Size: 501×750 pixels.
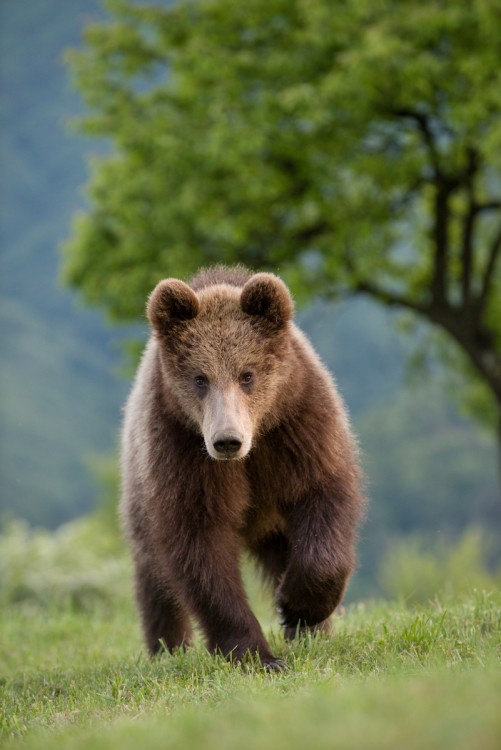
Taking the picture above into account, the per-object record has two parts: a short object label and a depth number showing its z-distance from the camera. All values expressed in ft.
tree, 117.08
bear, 38.19
